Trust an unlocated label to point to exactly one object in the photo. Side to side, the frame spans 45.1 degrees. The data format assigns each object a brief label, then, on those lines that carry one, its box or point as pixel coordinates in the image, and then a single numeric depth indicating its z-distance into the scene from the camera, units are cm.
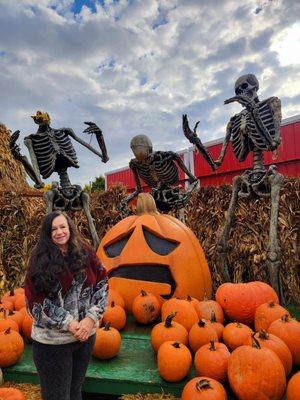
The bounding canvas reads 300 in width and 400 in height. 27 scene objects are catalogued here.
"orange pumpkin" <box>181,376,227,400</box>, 209
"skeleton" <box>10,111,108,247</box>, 405
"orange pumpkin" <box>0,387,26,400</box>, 217
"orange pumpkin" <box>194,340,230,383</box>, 233
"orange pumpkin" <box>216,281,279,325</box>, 315
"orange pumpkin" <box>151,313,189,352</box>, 267
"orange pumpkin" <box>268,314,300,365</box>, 256
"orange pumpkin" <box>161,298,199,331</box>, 297
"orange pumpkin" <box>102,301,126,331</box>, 312
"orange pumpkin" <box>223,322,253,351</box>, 263
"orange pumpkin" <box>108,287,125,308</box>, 344
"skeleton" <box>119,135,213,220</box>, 432
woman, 200
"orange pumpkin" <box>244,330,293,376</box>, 236
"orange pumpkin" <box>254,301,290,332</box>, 284
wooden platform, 240
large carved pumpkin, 361
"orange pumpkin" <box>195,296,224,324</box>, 308
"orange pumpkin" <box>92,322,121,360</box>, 263
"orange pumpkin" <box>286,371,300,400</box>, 205
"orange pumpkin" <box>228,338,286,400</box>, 215
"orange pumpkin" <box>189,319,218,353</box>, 263
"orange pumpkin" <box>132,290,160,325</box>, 327
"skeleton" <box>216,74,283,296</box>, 361
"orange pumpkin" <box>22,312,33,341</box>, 302
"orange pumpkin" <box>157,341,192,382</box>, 237
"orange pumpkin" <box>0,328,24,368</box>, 262
